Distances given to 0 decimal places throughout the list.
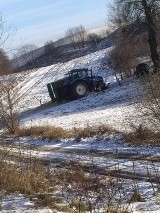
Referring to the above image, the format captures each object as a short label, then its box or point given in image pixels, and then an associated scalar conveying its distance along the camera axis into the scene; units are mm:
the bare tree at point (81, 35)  137650
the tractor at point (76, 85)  31594
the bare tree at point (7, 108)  22500
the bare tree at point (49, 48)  117125
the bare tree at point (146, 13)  34688
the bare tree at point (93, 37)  133600
